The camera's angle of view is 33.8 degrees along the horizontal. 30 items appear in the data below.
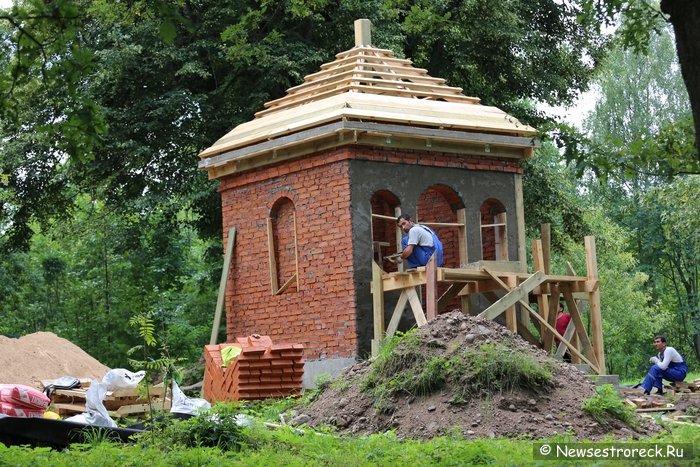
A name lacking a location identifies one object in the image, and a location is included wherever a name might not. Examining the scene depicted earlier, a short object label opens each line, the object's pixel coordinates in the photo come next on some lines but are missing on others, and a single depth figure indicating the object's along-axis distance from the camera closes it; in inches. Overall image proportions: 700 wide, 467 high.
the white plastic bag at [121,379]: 560.1
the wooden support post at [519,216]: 780.0
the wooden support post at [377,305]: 681.0
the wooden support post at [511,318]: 692.1
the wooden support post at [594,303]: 733.3
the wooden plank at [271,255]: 761.6
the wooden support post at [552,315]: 724.0
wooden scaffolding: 659.4
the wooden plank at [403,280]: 659.4
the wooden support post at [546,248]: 767.1
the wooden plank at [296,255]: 739.4
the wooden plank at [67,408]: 586.2
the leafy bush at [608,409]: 500.1
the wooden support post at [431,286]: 641.0
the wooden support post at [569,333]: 728.3
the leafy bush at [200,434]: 420.2
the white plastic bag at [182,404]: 528.1
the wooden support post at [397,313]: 671.8
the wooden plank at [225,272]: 783.7
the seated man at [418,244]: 671.8
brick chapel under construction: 703.7
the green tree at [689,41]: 315.0
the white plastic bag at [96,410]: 488.4
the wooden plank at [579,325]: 725.9
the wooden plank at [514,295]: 652.0
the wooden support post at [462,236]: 749.9
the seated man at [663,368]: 694.5
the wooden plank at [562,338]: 684.1
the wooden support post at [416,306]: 644.1
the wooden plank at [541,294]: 737.0
